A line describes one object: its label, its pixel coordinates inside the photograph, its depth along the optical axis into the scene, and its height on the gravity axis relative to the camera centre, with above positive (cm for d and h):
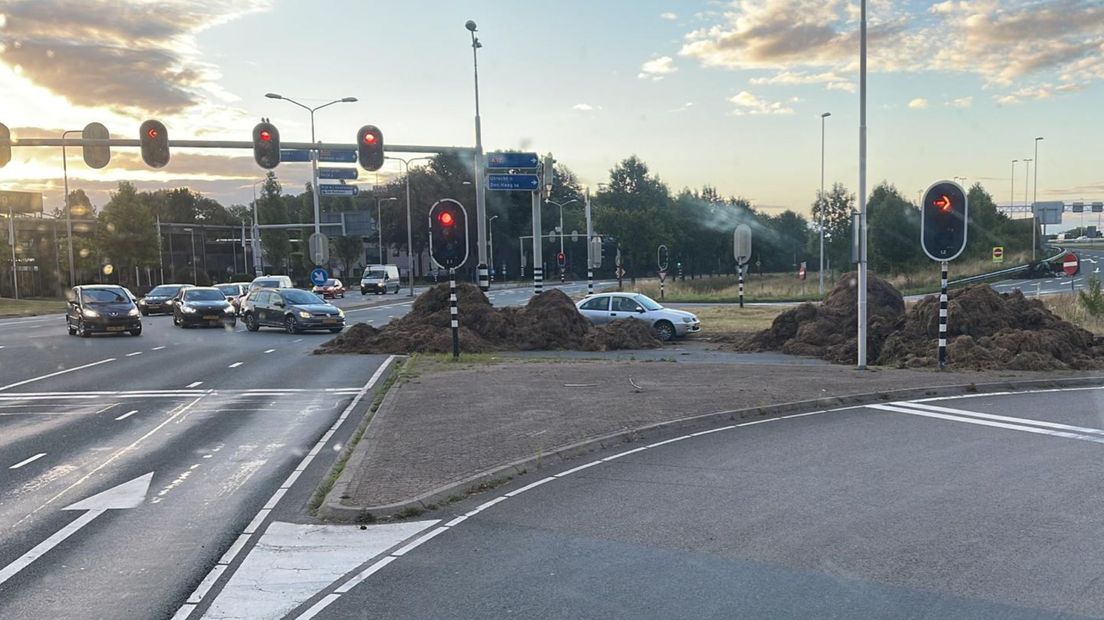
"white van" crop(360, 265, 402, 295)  6625 -215
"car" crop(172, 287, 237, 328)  3184 -200
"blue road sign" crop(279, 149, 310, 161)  3312 +409
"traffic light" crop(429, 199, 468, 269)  1803 +43
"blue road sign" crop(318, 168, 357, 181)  4788 +484
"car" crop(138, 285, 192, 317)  4053 -216
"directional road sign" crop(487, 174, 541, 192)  2677 +228
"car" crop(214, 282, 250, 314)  4239 -181
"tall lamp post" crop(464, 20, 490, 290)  2389 +185
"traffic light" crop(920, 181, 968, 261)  1608 +41
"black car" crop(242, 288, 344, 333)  2855 -201
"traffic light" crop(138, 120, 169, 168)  2028 +293
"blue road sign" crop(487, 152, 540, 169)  2631 +295
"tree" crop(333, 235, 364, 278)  9338 +54
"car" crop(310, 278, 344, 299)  5676 -248
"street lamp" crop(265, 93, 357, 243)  4388 +846
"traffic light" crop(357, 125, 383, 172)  2162 +287
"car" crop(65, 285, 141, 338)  2714 -176
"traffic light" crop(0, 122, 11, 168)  1995 +296
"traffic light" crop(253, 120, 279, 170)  2098 +288
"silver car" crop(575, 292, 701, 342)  2477 -202
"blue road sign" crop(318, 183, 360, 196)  4797 +383
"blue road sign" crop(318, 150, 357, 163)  3212 +393
